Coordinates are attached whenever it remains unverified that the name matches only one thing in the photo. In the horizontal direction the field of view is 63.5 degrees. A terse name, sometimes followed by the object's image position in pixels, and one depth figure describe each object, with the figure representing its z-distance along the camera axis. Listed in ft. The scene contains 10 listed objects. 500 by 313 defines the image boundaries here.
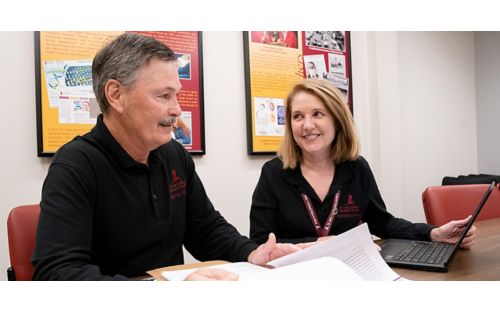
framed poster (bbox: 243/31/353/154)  8.16
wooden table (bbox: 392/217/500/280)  3.06
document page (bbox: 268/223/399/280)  2.96
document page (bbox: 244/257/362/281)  2.56
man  3.38
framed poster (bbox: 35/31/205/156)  6.33
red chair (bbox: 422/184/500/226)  5.88
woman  4.98
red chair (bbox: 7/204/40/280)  3.74
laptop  3.27
